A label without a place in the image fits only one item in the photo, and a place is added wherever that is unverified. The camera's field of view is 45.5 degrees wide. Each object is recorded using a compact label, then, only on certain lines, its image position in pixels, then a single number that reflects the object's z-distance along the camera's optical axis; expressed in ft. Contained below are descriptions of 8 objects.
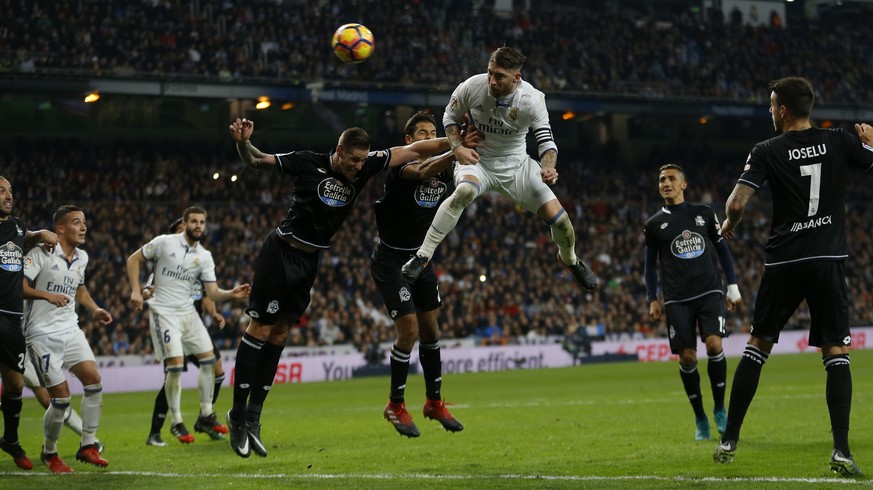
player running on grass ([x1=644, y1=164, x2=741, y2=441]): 38.78
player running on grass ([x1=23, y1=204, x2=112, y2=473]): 35.81
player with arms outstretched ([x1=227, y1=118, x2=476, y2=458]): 31.24
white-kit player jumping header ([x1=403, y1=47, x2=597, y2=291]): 30.12
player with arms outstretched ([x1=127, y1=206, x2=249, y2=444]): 44.55
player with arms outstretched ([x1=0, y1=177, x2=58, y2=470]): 33.83
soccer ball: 35.22
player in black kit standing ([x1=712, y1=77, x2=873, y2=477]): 26.43
